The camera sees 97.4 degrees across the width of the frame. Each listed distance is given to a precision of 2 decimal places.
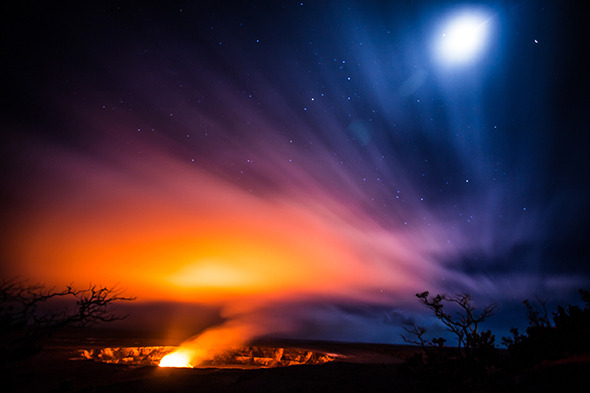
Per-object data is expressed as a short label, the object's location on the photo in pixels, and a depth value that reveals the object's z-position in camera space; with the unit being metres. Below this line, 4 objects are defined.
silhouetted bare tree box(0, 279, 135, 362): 8.73
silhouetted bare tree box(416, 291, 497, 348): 15.94
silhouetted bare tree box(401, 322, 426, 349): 15.81
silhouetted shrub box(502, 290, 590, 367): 21.58
